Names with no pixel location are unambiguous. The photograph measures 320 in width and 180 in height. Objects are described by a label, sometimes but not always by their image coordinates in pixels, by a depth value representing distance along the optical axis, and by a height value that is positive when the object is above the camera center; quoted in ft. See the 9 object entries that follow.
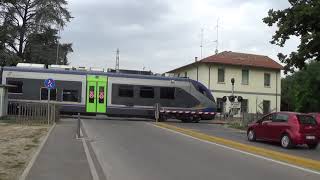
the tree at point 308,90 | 264.93 +8.89
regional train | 143.54 +3.75
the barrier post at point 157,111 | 146.10 -0.92
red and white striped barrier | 150.63 -1.12
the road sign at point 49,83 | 108.99 +4.29
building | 215.72 +11.26
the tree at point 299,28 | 105.19 +15.28
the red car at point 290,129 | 75.66 -2.68
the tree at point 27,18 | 208.74 +31.89
